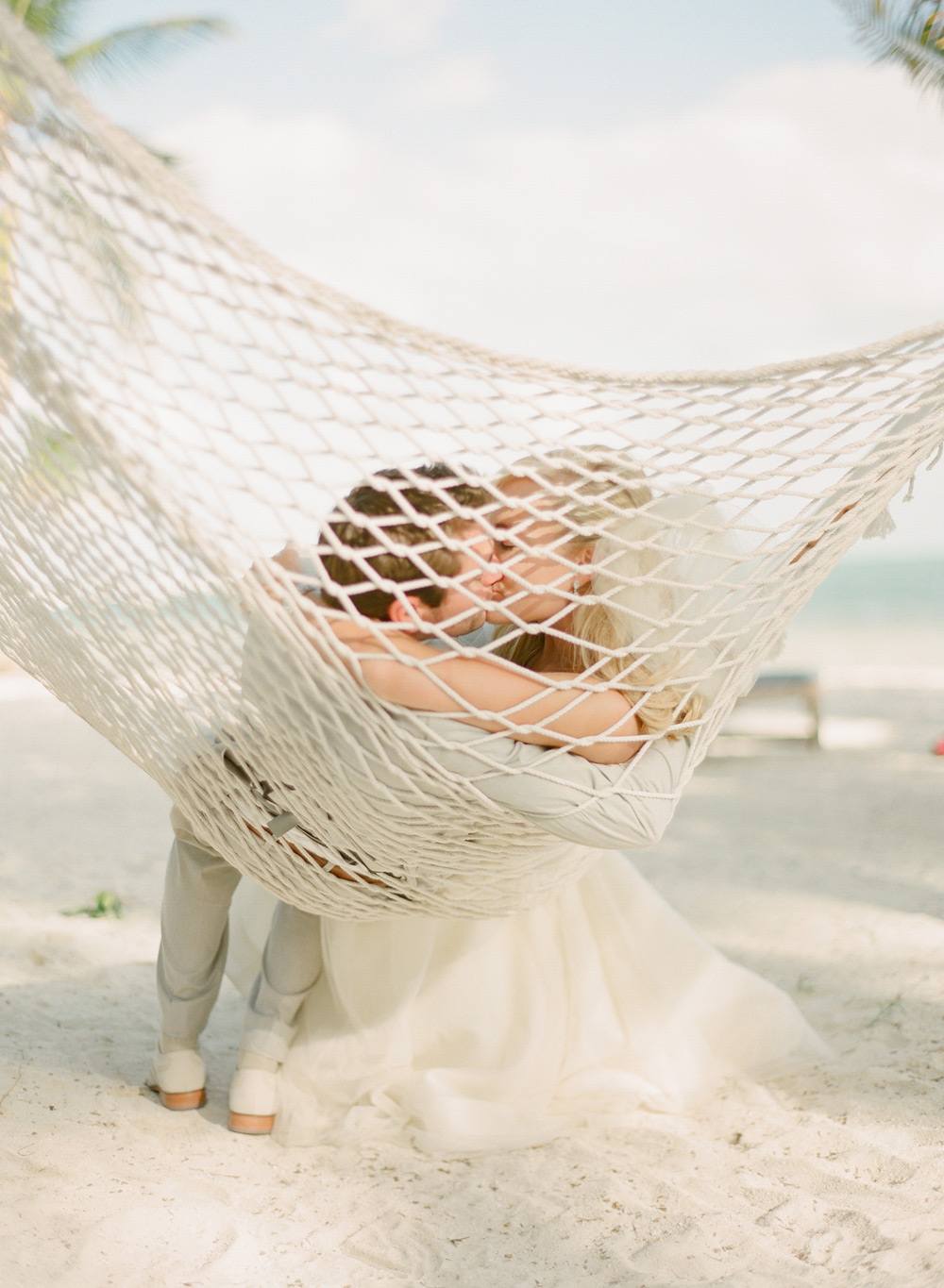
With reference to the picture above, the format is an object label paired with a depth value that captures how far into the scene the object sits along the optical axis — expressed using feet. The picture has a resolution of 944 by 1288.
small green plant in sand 7.63
